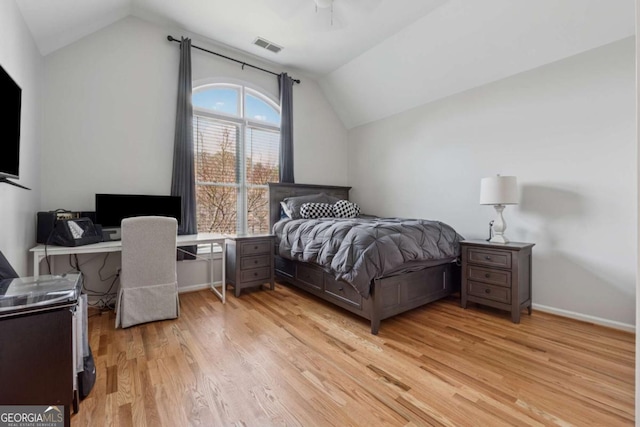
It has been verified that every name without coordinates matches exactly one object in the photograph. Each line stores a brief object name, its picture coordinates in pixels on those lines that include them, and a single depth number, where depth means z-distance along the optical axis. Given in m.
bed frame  2.38
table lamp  2.71
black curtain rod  3.32
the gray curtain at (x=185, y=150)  3.31
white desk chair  2.36
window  3.68
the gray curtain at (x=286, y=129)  4.23
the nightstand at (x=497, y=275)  2.56
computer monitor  2.74
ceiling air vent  3.55
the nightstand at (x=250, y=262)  3.24
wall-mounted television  1.52
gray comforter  2.32
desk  2.16
